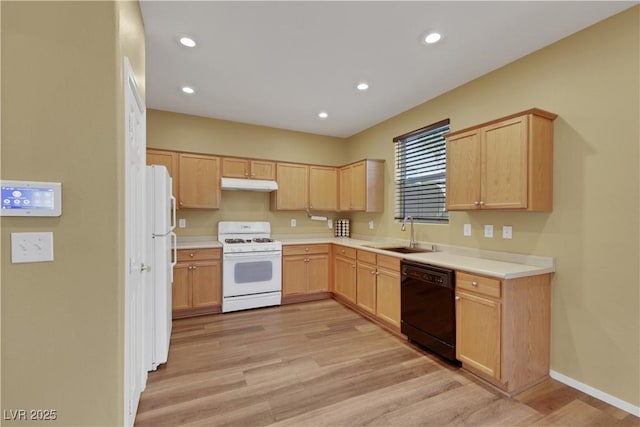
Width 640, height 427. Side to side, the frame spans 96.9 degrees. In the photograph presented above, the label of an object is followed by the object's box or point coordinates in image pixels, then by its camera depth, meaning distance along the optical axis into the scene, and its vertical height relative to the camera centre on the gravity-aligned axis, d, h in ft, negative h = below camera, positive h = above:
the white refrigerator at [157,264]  7.45 -1.42
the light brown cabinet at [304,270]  13.69 -2.88
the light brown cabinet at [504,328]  6.88 -2.97
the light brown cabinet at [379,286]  10.24 -2.89
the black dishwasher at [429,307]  8.15 -2.95
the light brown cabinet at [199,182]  12.67 +1.40
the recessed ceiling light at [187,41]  7.59 +4.65
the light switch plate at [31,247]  3.87 -0.49
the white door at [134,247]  4.78 -0.71
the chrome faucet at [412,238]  12.12 -1.10
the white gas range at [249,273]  12.38 -2.73
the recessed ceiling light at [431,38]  7.35 +4.61
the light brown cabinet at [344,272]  12.84 -2.87
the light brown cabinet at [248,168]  13.61 +2.19
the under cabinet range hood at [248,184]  13.32 +1.35
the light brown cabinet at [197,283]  11.59 -2.97
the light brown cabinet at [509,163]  7.31 +1.38
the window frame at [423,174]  11.09 +1.62
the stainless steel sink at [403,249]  11.65 -1.55
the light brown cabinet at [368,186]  13.98 +1.33
